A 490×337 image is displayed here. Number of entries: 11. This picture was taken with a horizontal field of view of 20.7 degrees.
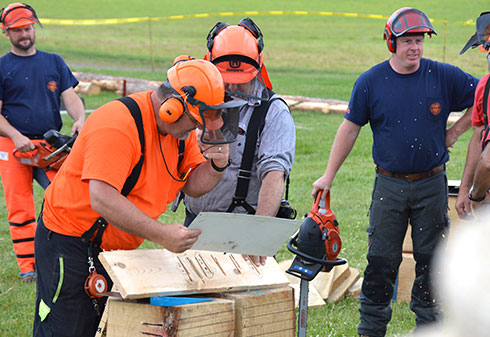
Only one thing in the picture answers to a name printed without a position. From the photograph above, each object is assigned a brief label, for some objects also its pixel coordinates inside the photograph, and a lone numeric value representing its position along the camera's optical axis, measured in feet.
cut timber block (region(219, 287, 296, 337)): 22.26
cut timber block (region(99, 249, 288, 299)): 20.77
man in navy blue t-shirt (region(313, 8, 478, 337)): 32.92
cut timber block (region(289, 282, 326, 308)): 39.61
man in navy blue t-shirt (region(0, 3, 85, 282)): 44.13
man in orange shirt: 20.79
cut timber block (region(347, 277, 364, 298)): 41.53
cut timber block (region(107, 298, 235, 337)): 20.53
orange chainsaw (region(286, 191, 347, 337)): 25.02
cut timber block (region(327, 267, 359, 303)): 40.72
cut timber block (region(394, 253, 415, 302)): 40.54
